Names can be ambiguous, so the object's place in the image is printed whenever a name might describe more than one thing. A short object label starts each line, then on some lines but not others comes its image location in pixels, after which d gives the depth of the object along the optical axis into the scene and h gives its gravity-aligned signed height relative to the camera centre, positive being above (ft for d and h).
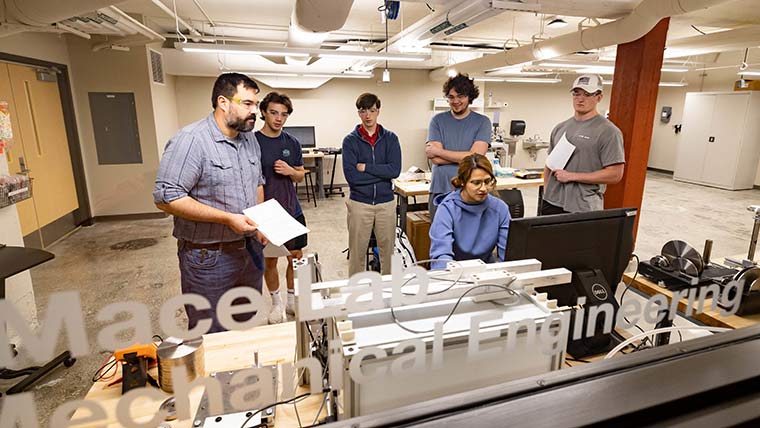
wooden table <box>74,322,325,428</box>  2.33 -1.98
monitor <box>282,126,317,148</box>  24.34 -0.54
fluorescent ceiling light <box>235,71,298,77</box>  21.45 +2.68
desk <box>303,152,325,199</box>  23.10 -2.66
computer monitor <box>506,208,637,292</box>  3.61 -1.06
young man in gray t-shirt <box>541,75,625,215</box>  7.74 -0.59
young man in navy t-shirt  8.77 -0.77
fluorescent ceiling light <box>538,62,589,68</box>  20.24 +3.00
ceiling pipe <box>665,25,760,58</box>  14.51 +3.15
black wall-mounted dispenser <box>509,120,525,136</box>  29.58 -0.23
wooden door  13.14 -0.80
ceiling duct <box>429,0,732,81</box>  9.07 +2.69
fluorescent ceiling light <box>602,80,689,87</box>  28.23 +2.85
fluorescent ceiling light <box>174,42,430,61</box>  12.64 +2.32
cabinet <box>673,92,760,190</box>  24.12 -0.88
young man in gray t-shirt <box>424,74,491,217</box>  8.87 -0.22
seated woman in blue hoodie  5.88 -1.36
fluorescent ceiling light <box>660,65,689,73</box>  21.97 +3.00
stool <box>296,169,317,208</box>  23.13 -3.70
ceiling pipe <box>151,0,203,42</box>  14.11 +4.13
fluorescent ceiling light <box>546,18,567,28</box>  15.28 +3.83
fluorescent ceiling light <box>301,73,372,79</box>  22.65 +2.76
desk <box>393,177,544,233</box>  12.83 -2.03
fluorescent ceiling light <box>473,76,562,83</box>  25.48 +2.86
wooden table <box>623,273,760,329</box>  2.97 -1.45
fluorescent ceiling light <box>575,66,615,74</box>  23.59 +3.26
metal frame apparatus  2.20 -1.19
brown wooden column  10.55 +0.61
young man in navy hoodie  9.49 -1.23
